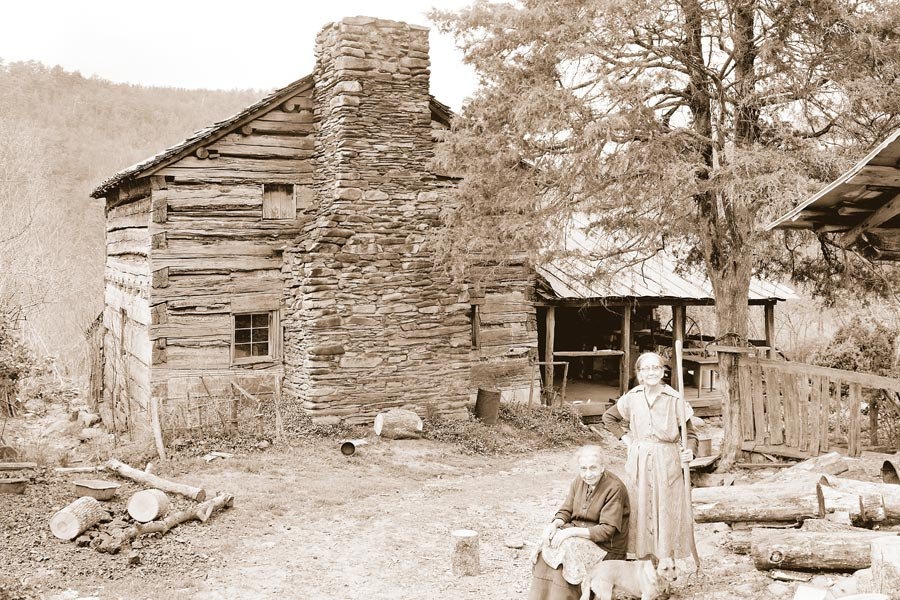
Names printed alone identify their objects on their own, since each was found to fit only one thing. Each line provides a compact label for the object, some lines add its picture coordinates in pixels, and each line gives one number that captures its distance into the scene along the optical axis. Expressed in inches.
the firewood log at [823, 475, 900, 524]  244.5
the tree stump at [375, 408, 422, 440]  529.3
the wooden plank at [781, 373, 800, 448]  394.3
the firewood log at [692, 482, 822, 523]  265.3
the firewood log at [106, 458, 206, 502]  367.9
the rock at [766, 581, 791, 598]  228.8
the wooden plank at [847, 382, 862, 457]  363.6
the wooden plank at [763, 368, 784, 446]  400.8
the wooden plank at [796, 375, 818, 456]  391.5
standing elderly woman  233.0
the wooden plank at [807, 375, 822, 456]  383.9
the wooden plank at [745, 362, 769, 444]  412.8
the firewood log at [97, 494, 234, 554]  311.4
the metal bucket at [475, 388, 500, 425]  594.2
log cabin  547.2
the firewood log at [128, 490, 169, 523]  334.0
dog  209.6
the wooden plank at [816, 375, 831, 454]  378.6
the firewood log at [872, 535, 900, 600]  180.2
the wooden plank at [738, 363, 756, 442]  418.3
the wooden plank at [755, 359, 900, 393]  338.0
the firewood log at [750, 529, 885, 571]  223.3
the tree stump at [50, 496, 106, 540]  312.7
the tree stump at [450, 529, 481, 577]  298.4
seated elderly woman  207.0
